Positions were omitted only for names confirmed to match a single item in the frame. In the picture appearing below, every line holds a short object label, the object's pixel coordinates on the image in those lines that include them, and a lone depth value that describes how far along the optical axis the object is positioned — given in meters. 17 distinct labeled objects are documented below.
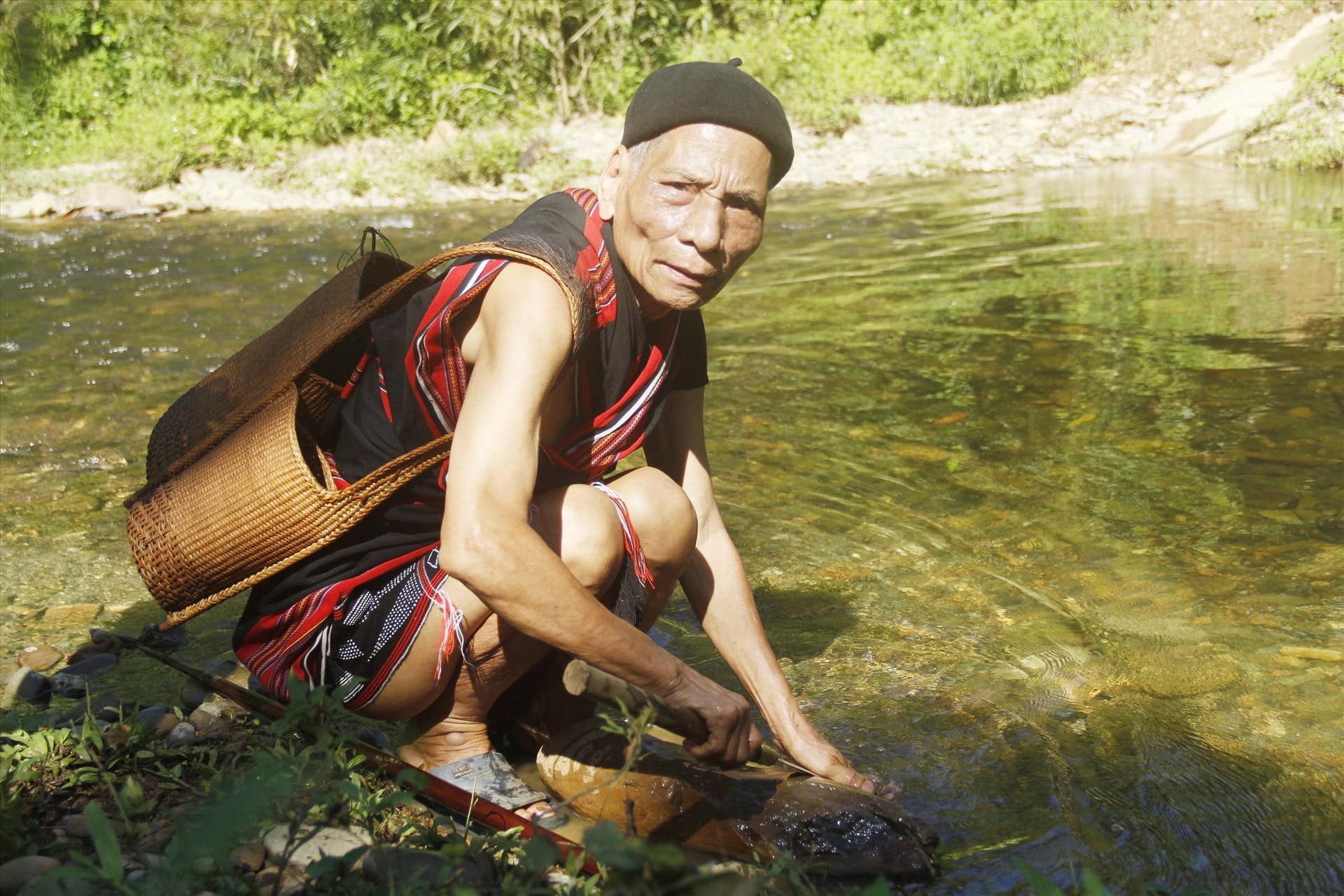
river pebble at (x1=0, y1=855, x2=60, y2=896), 1.71
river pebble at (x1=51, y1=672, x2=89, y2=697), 2.58
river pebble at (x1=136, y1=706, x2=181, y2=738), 2.34
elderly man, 1.88
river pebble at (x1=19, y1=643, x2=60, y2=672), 2.74
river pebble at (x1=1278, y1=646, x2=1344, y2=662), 2.74
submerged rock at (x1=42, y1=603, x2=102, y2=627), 3.03
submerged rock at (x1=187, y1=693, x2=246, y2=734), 2.39
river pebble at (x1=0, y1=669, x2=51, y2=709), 2.54
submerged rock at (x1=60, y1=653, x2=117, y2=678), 2.69
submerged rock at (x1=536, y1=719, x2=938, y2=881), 2.05
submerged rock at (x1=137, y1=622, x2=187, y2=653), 2.90
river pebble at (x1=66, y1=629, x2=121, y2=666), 2.76
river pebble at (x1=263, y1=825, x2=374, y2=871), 1.90
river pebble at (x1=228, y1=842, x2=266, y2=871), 1.83
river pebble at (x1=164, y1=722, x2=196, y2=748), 2.30
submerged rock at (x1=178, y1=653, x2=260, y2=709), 2.52
